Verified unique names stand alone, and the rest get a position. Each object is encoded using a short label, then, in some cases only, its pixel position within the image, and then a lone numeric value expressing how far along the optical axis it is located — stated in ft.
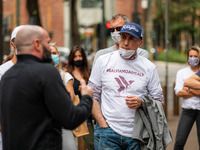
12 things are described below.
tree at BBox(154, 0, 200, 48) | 135.75
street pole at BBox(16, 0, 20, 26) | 70.21
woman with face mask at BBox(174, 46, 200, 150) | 27.51
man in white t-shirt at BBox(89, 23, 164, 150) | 17.06
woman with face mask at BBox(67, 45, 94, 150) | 29.37
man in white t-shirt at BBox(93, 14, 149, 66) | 21.21
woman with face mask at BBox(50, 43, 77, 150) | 19.10
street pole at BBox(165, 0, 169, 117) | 48.98
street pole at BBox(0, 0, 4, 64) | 38.18
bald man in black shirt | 12.35
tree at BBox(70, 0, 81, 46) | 122.57
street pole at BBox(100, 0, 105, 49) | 57.86
